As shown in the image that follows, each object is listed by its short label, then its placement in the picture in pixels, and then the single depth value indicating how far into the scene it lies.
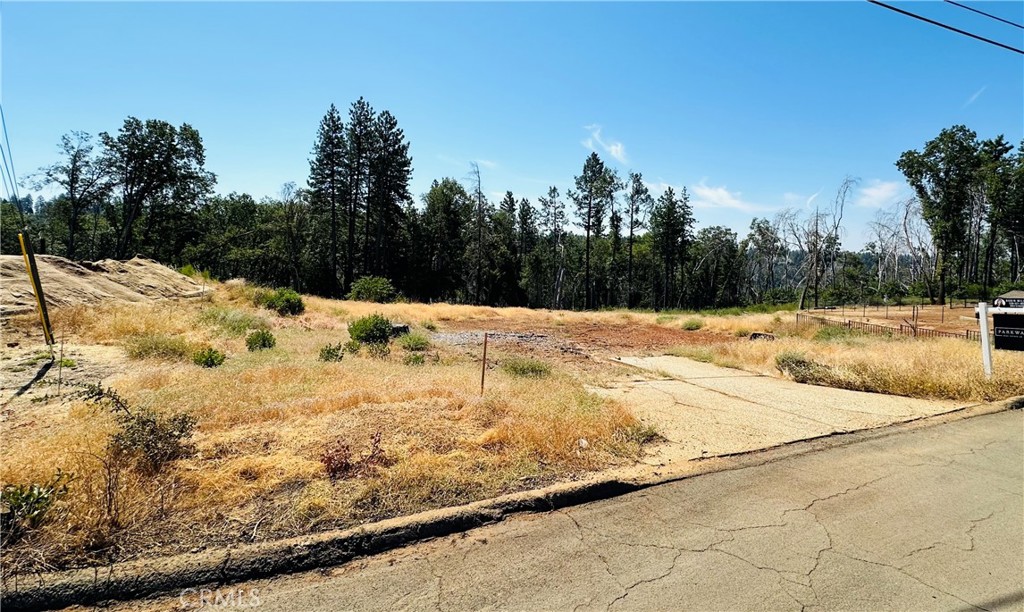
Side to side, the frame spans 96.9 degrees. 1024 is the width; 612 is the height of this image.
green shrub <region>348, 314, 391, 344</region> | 11.92
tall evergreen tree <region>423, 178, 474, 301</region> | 58.03
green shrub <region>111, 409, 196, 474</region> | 3.66
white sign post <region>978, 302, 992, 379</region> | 8.18
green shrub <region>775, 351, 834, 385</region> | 9.51
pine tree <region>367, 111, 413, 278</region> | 48.22
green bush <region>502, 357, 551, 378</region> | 8.88
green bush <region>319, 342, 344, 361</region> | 8.90
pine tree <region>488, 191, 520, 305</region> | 58.59
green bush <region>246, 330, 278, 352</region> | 9.99
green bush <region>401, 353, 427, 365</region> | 9.40
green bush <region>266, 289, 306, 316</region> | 19.30
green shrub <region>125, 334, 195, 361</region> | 8.45
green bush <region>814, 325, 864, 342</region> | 16.72
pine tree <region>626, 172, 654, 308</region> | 58.19
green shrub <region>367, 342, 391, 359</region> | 10.08
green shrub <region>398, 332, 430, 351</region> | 11.67
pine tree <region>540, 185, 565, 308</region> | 69.06
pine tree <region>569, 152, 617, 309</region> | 55.94
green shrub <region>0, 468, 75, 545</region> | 2.76
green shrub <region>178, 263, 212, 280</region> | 22.56
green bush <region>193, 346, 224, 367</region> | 7.87
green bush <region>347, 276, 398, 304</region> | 34.56
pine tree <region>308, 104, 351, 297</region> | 47.12
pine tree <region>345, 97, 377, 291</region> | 46.88
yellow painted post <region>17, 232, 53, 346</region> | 7.46
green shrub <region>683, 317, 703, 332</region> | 26.27
